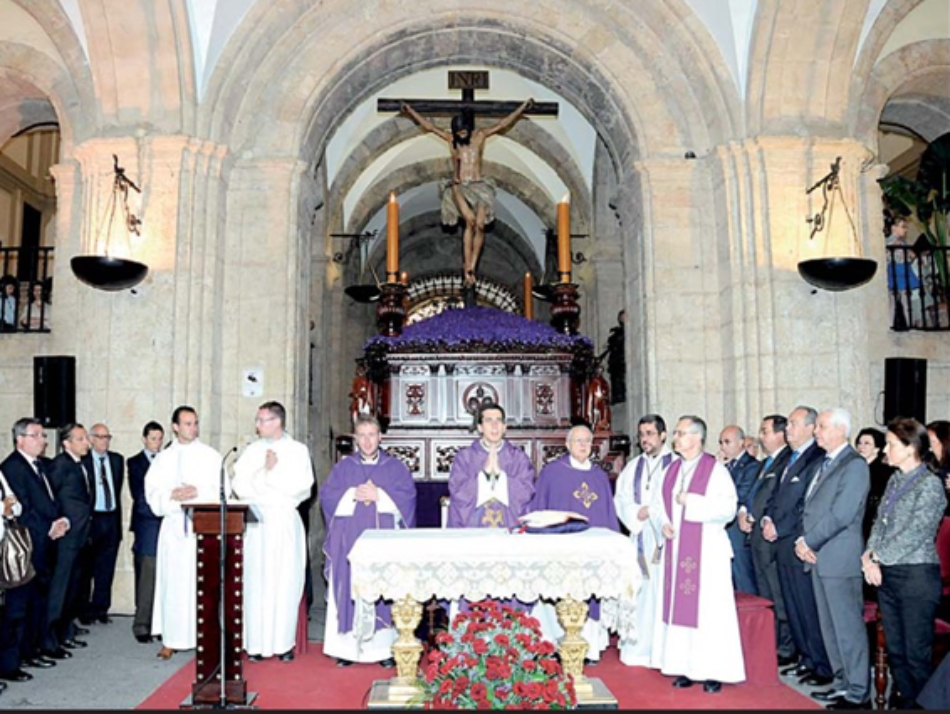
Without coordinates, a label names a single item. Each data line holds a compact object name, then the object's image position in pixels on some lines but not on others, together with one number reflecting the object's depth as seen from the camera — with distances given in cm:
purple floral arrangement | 955
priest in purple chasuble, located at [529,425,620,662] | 626
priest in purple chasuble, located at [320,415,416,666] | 611
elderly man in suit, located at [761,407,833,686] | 564
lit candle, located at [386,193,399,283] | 984
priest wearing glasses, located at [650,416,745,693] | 544
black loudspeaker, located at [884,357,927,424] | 875
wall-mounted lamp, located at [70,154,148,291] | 795
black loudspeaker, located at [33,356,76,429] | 848
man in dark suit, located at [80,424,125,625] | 746
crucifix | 1097
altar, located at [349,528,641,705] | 495
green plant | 979
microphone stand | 495
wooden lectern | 509
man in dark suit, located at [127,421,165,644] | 686
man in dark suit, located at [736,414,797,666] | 629
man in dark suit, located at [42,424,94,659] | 639
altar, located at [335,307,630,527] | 946
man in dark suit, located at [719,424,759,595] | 680
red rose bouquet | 386
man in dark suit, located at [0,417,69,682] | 595
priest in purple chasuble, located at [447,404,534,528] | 608
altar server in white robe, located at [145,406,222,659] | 648
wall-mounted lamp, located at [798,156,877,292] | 813
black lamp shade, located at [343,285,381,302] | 1528
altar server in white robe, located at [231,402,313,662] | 625
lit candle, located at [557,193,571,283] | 996
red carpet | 518
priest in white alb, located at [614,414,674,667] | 611
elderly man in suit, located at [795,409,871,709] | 517
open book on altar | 521
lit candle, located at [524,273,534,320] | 1313
